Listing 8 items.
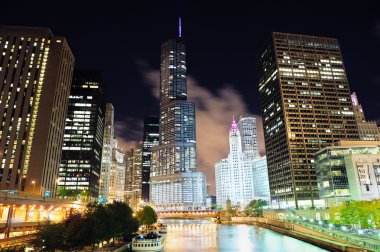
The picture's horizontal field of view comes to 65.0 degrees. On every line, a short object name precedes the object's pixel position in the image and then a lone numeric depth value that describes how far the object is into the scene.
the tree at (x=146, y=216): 142.25
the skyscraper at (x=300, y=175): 187.00
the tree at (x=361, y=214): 93.62
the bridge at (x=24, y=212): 72.31
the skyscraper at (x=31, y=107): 130.50
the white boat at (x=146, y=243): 81.31
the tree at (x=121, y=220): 72.54
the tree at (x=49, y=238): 44.66
